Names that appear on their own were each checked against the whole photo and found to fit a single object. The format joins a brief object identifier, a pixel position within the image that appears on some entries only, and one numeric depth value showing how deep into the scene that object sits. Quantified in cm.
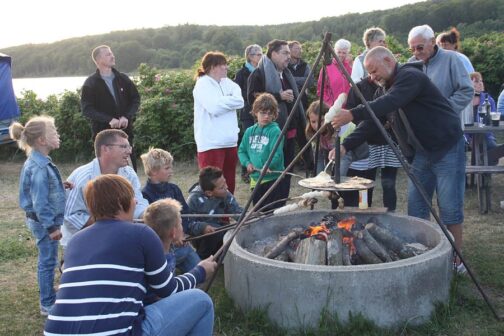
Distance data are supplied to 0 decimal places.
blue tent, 1236
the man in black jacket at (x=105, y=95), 737
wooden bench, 671
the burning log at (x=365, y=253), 441
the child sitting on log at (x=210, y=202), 532
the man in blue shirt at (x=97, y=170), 452
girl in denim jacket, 441
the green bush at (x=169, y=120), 1130
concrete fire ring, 379
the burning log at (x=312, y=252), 431
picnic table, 673
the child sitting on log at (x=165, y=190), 500
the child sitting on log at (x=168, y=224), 354
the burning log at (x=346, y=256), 435
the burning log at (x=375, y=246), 442
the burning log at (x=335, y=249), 431
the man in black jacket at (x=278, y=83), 711
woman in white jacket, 631
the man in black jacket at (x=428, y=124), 451
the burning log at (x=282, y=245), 459
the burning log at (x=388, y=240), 459
